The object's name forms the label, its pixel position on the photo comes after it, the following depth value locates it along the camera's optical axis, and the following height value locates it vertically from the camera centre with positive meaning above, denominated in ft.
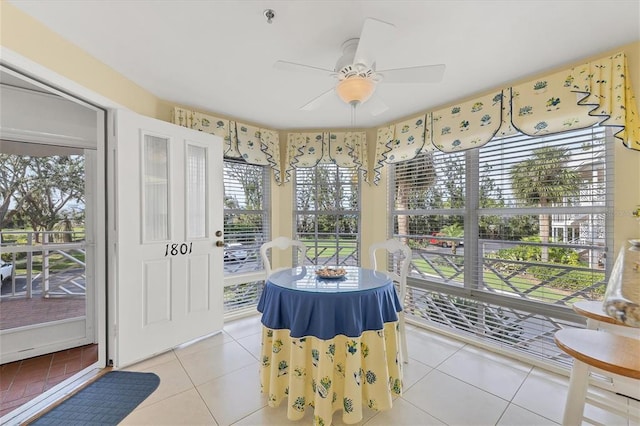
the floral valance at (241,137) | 9.23 +2.96
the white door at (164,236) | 7.29 -0.69
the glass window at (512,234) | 6.81 -0.65
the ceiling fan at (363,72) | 4.84 +2.71
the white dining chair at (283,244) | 8.70 -1.04
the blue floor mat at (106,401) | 5.52 -4.16
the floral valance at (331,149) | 11.10 +2.61
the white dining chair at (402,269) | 7.65 -1.66
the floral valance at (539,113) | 5.94 +2.70
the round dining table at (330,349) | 5.15 -2.71
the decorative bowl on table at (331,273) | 6.66 -1.51
